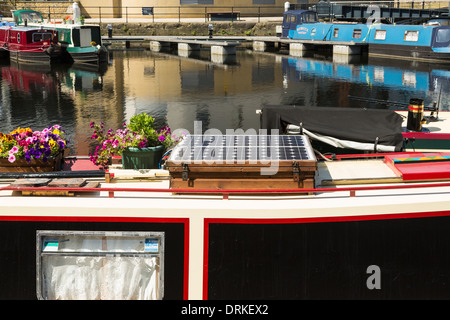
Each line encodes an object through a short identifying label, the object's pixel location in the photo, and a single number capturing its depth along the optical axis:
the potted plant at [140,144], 8.04
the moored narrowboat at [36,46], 43.91
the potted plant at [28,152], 7.68
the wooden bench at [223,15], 64.44
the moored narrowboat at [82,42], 43.72
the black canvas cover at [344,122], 9.70
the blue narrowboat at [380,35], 42.38
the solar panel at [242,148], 6.74
